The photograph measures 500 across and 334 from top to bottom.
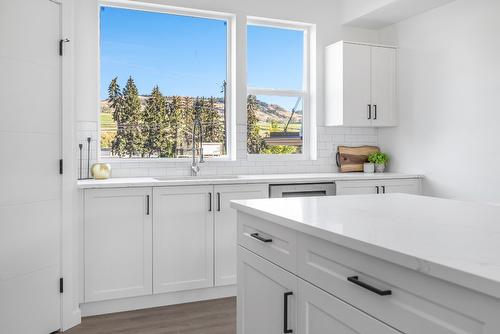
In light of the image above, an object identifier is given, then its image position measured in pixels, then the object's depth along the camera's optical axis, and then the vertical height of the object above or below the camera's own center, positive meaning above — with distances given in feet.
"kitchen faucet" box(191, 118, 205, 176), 14.24 +0.45
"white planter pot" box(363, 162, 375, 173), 16.38 -0.15
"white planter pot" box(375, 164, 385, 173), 16.52 -0.18
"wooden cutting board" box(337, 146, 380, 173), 16.40 +0.18
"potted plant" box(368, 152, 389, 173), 16.46 +0.11
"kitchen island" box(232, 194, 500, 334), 3.25 -0.95
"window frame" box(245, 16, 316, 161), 16.12 +2.55
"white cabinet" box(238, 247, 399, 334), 4.43 -1.70
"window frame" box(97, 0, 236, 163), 14.34 +3.38
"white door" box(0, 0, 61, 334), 9.29 -0.07
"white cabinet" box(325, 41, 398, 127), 15.39 +2.75
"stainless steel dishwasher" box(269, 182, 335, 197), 13.38 -0.81
